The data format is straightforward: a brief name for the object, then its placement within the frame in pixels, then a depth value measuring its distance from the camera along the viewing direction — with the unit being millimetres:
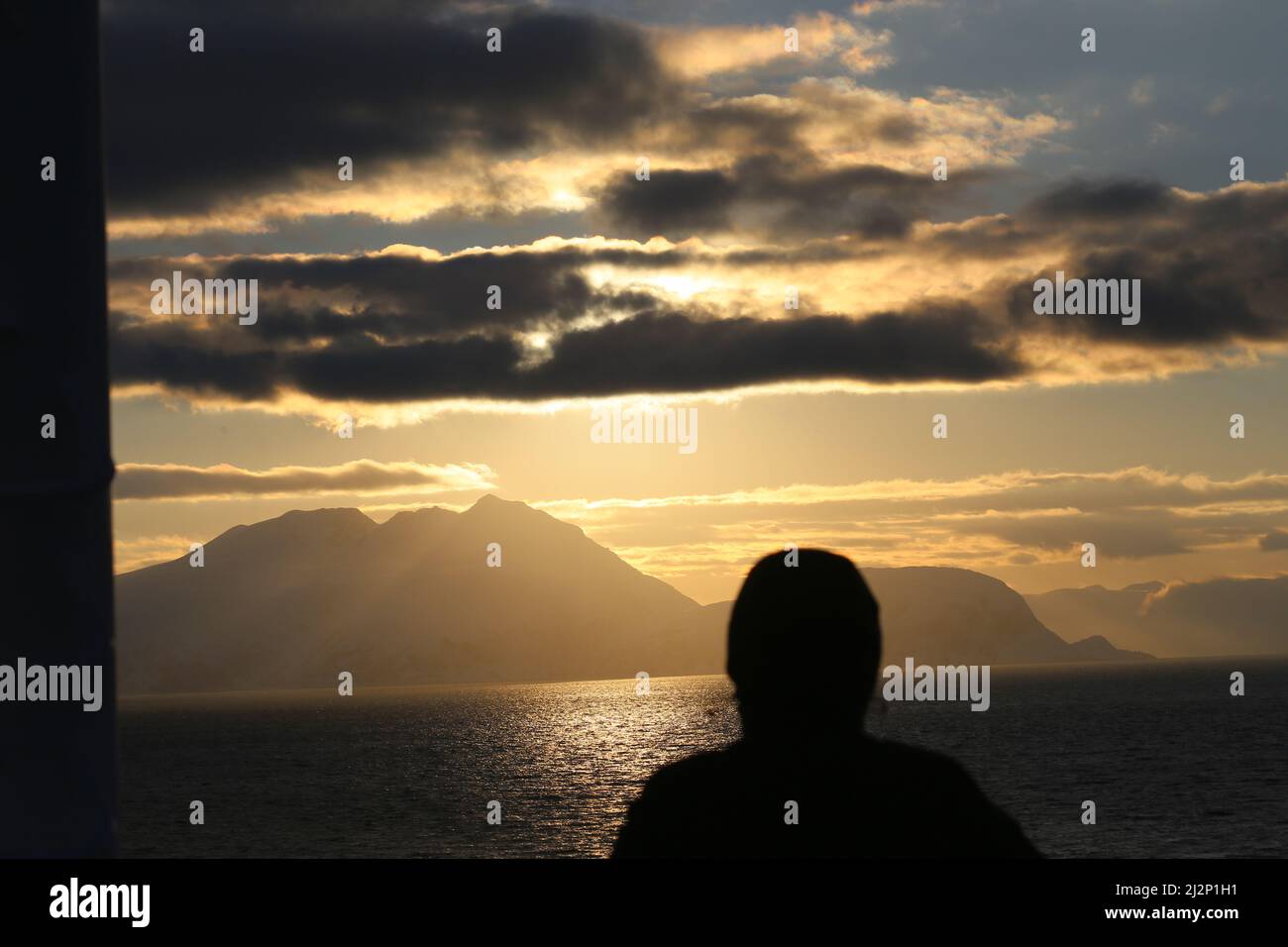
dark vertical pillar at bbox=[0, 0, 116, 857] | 3516
